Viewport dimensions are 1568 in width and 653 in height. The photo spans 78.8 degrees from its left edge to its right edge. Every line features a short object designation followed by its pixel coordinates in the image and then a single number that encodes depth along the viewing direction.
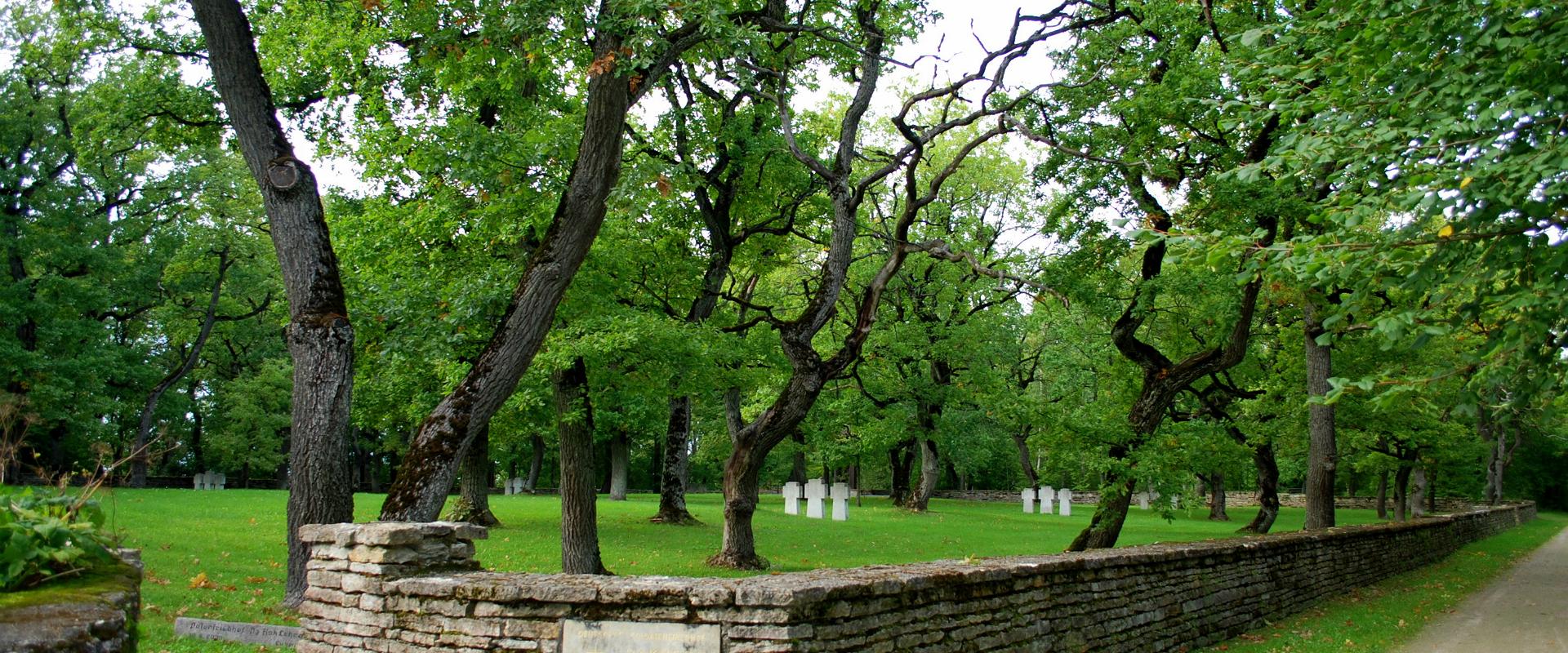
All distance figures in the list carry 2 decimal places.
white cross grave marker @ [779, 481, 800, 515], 27.97
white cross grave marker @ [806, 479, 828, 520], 26.62
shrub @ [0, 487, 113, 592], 3.14
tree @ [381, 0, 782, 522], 7.63
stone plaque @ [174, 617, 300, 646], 7.62
